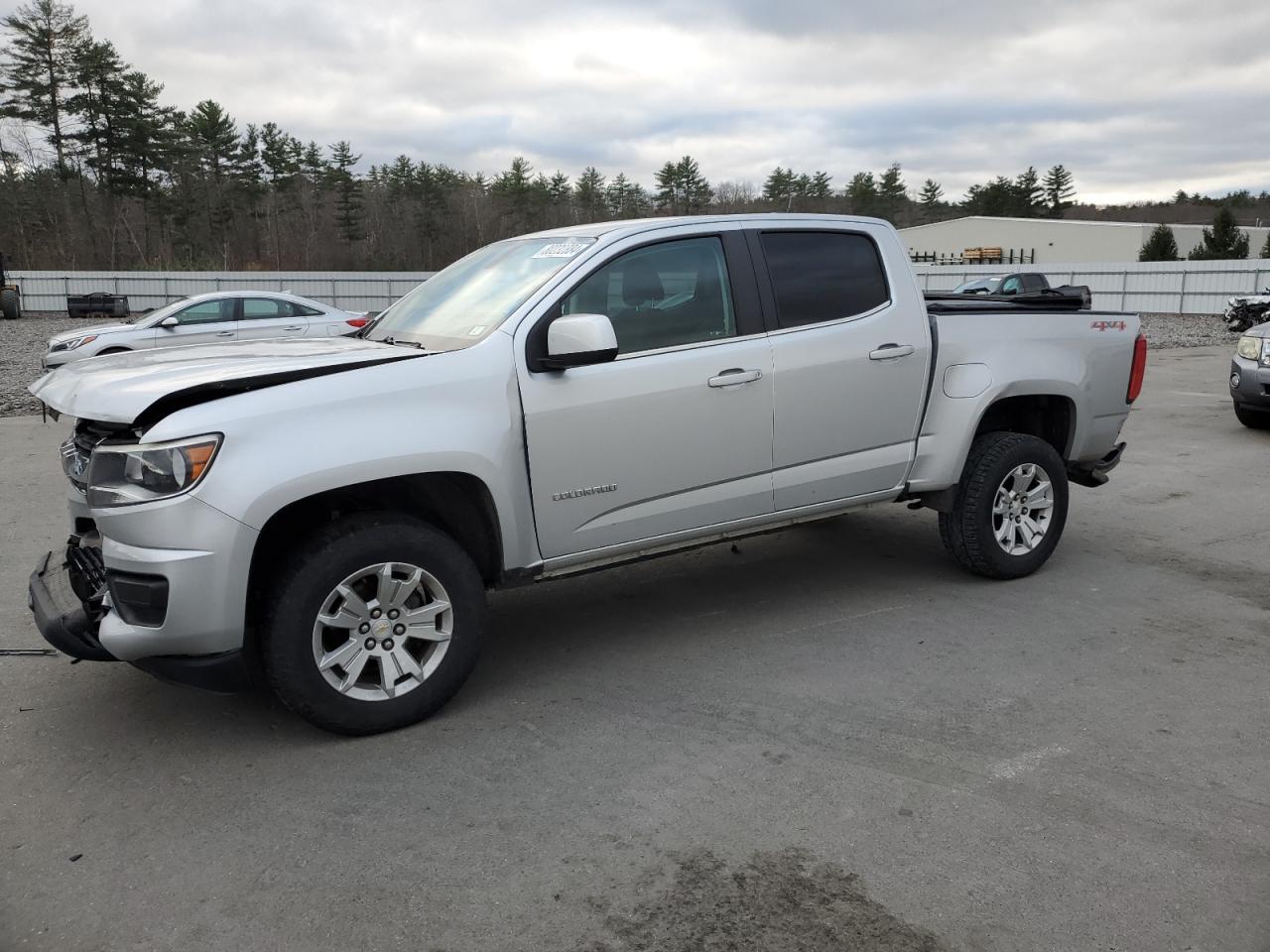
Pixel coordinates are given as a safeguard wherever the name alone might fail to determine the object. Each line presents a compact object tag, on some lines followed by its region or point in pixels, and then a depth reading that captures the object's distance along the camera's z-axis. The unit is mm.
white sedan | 16312
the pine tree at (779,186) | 81062
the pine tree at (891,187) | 93125
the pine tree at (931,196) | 105125
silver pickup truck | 3479
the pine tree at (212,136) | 59375
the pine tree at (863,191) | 89900
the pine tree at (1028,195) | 98750
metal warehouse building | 61834
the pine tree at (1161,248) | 42344
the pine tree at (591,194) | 80375
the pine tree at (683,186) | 80250
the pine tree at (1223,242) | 41188
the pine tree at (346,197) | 67312
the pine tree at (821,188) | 81962
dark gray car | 10039
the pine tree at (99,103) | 50375
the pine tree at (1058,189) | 101125
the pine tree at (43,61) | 49406
